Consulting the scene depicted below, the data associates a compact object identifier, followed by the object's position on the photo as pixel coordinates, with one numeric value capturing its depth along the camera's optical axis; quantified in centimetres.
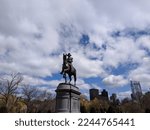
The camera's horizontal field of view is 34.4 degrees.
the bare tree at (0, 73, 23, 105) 5453
